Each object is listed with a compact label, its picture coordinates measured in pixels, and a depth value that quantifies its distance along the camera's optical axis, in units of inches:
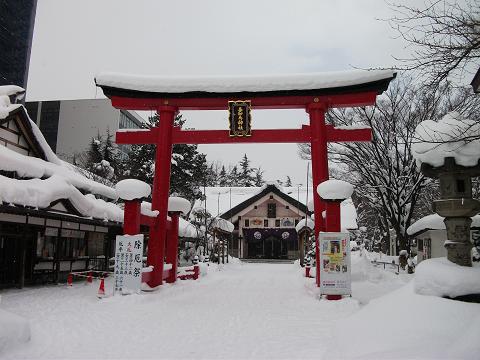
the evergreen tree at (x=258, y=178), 3056.1
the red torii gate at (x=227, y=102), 553.9
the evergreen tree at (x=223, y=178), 2918.6
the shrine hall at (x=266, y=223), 1695.4
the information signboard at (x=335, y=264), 456.8
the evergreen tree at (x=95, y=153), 1373.0
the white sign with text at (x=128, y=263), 469.4
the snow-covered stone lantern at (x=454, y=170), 302.0
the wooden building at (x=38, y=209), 527.8
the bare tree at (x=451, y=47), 226.1
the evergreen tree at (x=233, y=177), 2992.1
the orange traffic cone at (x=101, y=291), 467.2
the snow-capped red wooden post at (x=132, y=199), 486.3
